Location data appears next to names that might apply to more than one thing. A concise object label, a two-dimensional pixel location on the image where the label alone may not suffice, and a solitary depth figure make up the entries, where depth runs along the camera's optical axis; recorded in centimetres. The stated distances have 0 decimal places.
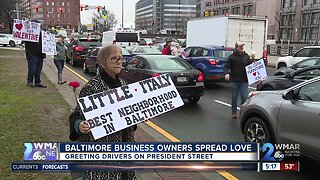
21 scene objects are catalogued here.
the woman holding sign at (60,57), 956
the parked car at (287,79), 687
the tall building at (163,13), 10130
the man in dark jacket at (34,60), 846
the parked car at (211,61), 1035
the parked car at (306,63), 1018
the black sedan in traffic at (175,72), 754
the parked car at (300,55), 1432
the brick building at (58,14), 10698
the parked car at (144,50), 1301
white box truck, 1442
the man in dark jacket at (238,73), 660
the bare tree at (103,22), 8204
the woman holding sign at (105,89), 208
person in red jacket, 1170
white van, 1885
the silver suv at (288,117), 350
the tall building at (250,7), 6667
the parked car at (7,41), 3664
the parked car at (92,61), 1218
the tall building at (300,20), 5627
